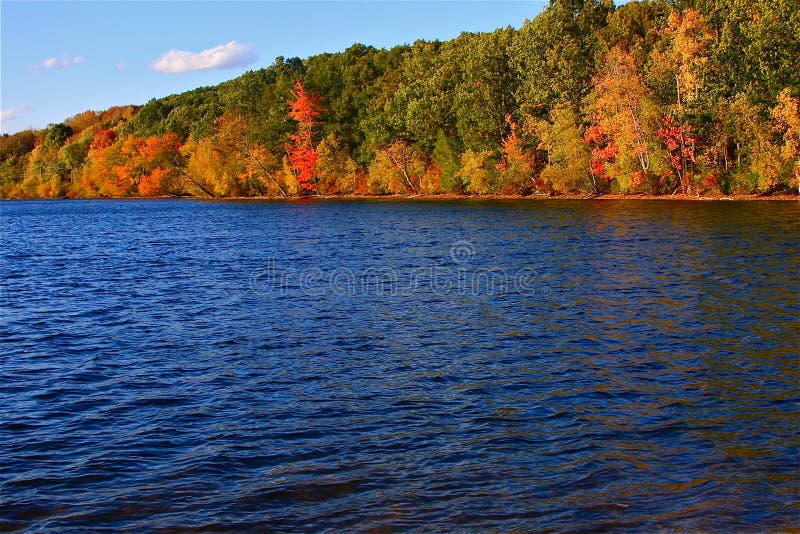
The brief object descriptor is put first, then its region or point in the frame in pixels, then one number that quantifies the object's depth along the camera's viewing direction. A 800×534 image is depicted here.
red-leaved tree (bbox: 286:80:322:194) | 111.94
